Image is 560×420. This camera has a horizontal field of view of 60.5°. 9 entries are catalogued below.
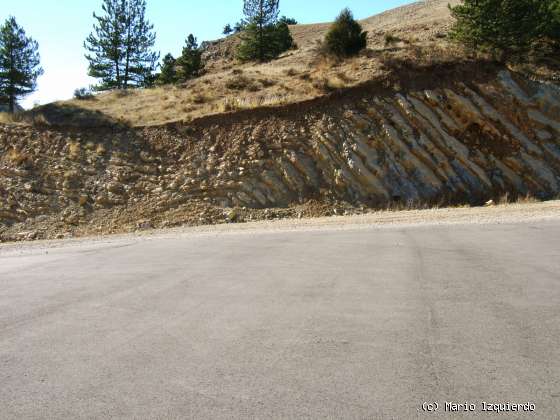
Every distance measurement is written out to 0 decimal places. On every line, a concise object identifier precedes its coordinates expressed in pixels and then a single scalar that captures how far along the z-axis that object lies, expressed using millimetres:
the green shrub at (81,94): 29084
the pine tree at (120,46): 35375
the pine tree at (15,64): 34312
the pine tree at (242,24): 39194
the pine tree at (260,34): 37784
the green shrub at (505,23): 22031
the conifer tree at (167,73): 38906
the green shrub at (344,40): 27853
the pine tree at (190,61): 39688
